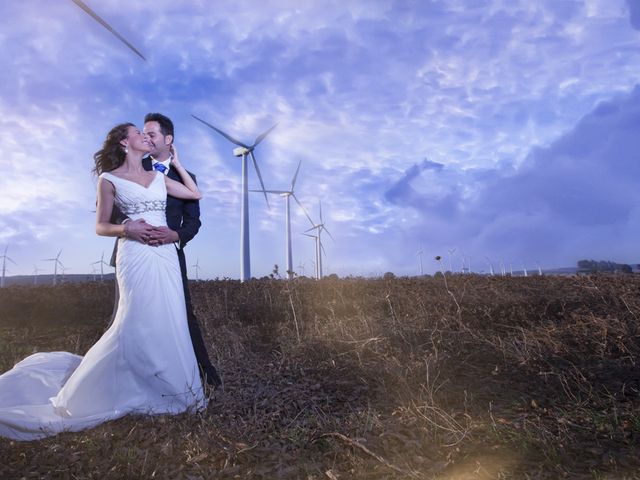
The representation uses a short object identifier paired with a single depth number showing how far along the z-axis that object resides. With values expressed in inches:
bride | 181.0
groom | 188.2
